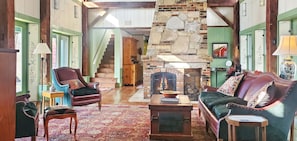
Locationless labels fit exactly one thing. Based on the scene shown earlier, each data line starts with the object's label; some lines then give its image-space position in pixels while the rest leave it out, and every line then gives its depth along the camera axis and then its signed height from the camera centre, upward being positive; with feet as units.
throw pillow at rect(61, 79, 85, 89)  21.13 -1.10
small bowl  15.26 -1.36
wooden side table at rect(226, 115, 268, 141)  9.93 -1.85
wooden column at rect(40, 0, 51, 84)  25.26 +3.92
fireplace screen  27.35 -1.23
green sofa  11.22 -1.74
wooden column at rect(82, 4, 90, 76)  35.73 +3.00
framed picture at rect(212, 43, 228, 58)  36.09 +2.22
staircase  38.32 -0.53
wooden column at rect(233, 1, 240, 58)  34.40 +4.73
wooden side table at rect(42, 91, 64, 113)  18.40 -1.65
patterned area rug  13.99 -3.20
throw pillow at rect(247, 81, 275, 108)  11.52 -1.16
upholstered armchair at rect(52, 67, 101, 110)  19.76 -1.39
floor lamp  20.74 +1.37
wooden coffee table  13.62 -2.58
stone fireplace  27.12 +1.70
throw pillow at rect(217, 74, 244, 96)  17.09 -1.05
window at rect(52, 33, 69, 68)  29.89 +1.96
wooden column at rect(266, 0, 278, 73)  22.11 +2.72
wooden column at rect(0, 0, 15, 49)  15.98 +2.50
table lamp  15.66 +0.84
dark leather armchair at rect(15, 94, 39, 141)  11.78 -2.20
